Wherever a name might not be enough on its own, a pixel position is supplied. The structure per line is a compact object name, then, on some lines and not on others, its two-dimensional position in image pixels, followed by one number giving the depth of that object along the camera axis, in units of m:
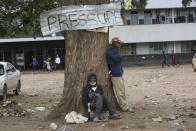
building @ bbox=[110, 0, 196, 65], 39.97
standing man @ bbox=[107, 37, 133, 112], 8.04
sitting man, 7.53
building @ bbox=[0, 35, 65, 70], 40.34
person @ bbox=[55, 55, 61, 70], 34.88
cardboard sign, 7.88
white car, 12.72
